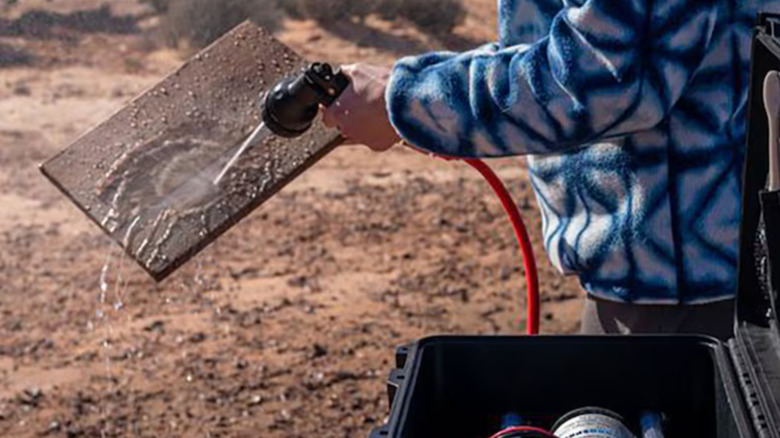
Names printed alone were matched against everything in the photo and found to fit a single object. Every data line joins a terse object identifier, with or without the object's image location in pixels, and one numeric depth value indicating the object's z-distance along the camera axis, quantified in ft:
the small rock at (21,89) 27.10
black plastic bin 6.31
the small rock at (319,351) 15.87
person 6.84
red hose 8.50
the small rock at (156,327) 16.53
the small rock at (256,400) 14.82
